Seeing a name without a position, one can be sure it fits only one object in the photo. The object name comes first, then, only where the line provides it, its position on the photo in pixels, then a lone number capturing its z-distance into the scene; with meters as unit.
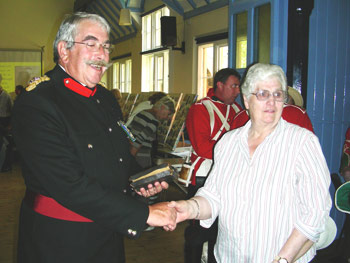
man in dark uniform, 1.49
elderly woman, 1.47
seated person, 4.27
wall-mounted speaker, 8.27
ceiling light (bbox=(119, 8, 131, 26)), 9.52
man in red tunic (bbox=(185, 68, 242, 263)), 2.99
